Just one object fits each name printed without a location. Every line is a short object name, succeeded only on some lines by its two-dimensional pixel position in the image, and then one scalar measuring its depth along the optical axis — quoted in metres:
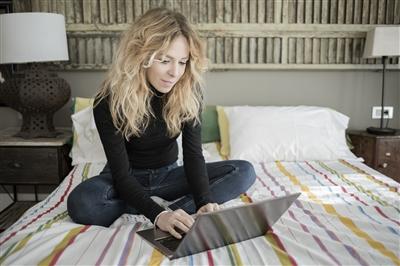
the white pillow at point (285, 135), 2.14
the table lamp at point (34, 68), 2.09
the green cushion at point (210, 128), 2.36
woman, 1.32
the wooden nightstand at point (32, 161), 2.17
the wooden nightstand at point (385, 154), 2.31
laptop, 0.99
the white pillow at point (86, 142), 2.12
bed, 1.03
